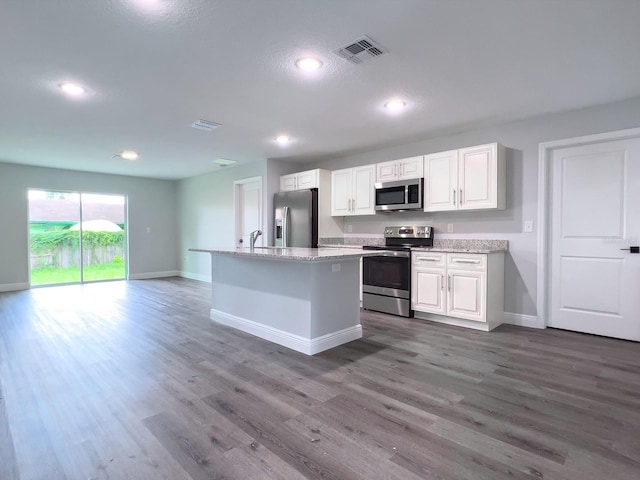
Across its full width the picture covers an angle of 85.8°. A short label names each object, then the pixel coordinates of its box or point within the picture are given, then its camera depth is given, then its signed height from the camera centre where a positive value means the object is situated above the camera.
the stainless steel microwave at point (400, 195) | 4.49 +0.51
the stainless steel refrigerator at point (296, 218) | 5.55 +0.23
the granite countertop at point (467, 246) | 3.90 -0.17
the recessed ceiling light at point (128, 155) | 5.53 +1.29
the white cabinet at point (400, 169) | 4.50 +0.86
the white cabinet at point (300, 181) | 5.57 +0.88
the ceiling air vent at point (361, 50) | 2.34 +1.29
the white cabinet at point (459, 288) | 3.78 -0.64
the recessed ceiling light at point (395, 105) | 3.39 +1.29
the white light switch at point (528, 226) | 3.92 +0.07
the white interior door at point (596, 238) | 3.41 -0.07
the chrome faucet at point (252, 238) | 3.85 -0.06
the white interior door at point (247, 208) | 6.37 +0.46
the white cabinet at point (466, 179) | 3.88 +0.63
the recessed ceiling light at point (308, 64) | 2.56 +1.29
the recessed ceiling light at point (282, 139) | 4.68 +1.30
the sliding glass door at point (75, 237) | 6.84 -0.09
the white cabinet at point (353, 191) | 5.07 +0.63
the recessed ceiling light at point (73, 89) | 3.00 +1.29
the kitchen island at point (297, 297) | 3.12 -0.64
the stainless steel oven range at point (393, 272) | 4.39 -0.53
